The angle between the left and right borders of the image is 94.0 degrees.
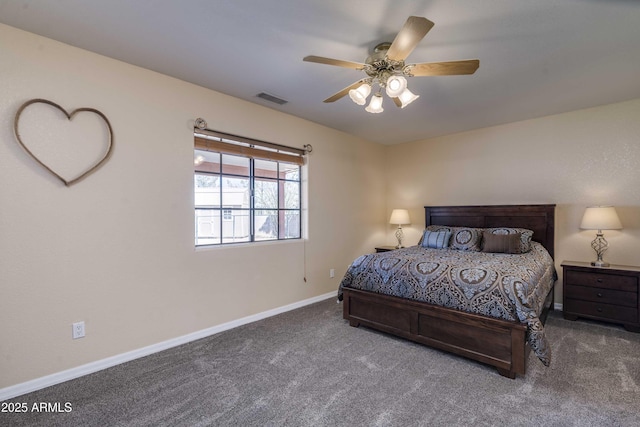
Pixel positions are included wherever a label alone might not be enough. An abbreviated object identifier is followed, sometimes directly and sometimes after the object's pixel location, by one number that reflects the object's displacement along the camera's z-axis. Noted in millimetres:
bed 2188
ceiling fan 1693
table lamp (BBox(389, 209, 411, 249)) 4792
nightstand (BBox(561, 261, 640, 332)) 3037
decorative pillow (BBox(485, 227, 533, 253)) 3508
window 3104
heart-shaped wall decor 2057
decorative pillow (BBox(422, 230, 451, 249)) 3918
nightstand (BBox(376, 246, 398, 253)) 4807
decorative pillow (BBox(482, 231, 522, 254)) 3457
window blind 3010
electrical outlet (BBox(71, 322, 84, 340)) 2268
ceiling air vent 3135
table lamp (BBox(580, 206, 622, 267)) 3145
